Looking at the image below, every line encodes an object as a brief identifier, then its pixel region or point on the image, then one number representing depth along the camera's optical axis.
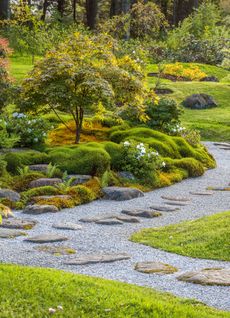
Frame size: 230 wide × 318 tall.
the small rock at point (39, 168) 12.34
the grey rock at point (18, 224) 9.02
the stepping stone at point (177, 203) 11.52
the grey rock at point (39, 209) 10.20
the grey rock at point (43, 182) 11.56
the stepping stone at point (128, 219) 9.95
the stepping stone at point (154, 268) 7.06
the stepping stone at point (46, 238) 8.25
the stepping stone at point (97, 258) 7.29
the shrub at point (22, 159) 12.28
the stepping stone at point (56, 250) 7.72
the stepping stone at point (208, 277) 6.61
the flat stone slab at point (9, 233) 8.41
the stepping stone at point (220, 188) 13.14
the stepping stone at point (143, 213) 10.37
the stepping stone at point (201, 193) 12.66
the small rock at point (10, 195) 10.73
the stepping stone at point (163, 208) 10.95
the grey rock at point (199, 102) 23.90
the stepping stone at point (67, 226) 9.16
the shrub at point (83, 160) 12.53
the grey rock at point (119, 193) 11.71
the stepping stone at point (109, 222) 9.66
